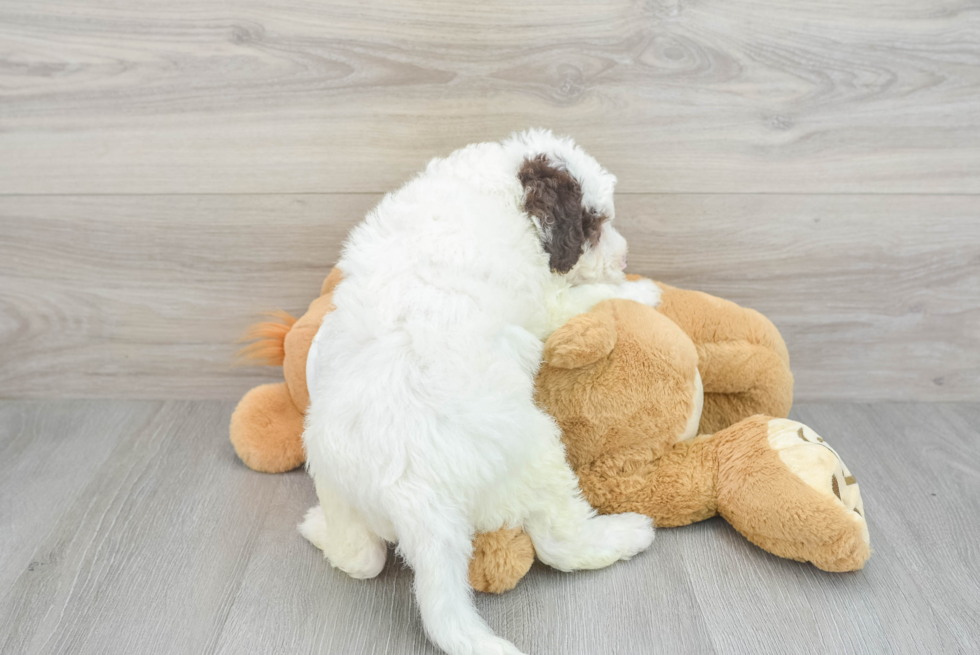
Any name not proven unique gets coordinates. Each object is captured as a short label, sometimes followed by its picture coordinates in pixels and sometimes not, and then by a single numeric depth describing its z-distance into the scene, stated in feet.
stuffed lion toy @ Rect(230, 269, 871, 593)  2.85
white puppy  2.39
